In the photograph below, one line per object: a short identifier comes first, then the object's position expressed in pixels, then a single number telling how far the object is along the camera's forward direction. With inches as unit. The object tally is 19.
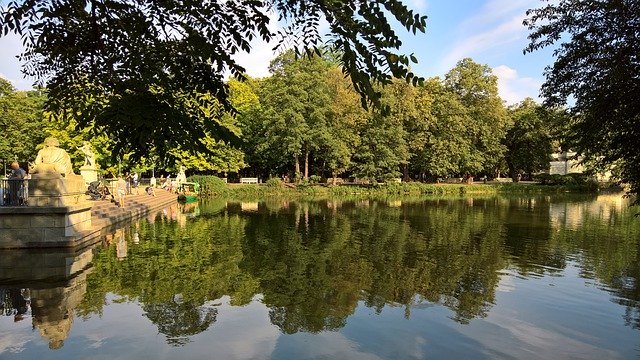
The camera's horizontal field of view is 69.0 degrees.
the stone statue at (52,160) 514.3
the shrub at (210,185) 1614.2
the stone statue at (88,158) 967.8
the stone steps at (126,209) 705.8
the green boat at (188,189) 1524.4
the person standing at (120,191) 880.9
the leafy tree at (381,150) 1846.7
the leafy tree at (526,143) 2196.1
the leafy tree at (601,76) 287.7
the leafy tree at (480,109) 2078.0
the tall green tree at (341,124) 1804.9
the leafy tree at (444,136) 1975.9
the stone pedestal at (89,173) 970.7
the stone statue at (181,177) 1607.0
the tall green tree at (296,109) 1712.6
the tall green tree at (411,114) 1911.9
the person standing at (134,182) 1342.5
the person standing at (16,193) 494.6
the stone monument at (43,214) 487.5
